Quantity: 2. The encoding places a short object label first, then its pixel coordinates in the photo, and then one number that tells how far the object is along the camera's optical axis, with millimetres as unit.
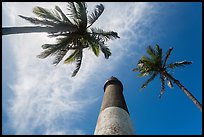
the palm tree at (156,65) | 11002
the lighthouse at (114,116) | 5175
